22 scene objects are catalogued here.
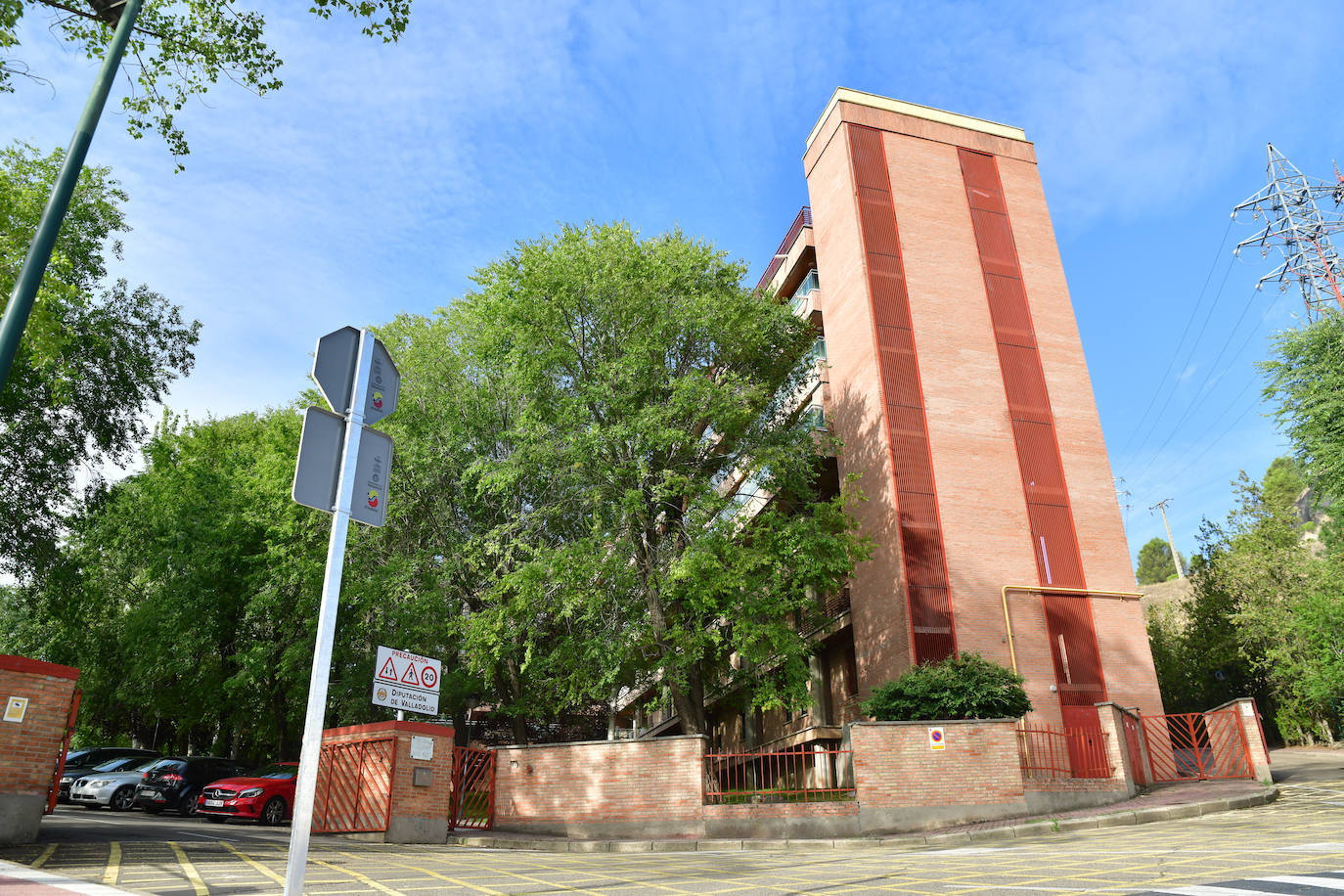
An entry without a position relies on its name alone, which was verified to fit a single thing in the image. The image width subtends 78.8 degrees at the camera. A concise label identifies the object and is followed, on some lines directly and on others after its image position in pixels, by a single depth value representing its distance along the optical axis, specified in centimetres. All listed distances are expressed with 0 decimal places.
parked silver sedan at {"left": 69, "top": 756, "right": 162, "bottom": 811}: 2114
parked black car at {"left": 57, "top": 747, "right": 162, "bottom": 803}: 2330
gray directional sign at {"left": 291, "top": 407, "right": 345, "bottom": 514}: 498
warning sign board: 1125
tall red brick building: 2328
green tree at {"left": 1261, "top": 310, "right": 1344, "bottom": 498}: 2408
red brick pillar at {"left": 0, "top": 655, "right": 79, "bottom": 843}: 974
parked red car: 1806
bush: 1631
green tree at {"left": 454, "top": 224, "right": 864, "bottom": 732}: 1928
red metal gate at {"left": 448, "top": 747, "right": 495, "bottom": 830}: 1686
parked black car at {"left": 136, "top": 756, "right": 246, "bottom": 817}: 2056
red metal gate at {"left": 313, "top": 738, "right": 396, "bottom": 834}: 1441
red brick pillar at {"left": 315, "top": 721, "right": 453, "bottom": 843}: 1427
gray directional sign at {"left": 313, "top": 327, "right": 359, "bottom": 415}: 530
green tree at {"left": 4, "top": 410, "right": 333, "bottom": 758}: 2467
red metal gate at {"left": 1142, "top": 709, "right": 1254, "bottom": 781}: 1816
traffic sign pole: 434
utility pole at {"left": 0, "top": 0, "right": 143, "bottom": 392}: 584
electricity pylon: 3741
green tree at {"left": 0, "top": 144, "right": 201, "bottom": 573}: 2047
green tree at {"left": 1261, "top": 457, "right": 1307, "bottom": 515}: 4026
